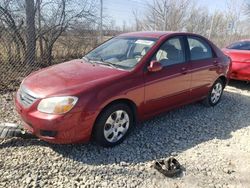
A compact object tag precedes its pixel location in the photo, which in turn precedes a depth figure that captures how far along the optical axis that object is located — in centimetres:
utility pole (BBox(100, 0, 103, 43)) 858
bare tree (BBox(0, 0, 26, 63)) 636
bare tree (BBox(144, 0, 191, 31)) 1156
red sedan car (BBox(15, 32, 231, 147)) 332
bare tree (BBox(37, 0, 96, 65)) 747
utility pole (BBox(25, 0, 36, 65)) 683
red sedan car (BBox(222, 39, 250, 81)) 719
